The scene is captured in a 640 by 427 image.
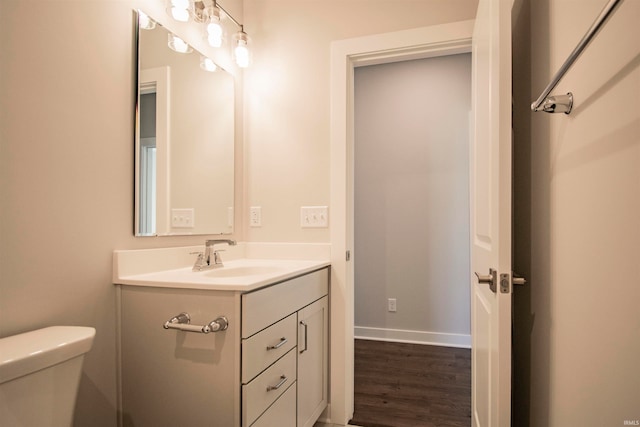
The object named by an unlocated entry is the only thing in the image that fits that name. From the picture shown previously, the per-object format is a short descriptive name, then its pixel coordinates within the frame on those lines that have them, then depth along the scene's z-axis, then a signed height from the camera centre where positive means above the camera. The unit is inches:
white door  39.8 +1.6
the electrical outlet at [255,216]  81.7 -0.1
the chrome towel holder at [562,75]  20.0 +11.5
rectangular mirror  55.5 +13.9
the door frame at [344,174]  72.6 +9.2
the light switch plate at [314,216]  76.4 +0.0
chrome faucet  61.4 -7.9
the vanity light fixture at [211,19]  58.6 +36.8
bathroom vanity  44.0 -18.4
